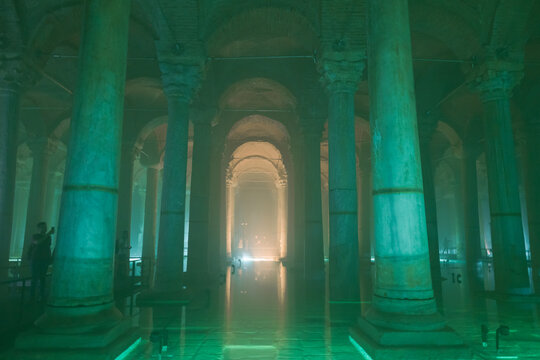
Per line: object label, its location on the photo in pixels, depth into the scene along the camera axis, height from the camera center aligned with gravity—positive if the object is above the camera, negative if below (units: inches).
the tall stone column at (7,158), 349.1 +87.4
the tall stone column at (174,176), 337.4 +69.5
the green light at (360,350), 167.6 -48.0
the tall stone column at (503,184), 352.5 +63.6
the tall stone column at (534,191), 505.4 +82.4
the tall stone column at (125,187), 580.7 +101.7
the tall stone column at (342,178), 321.7 +64.5
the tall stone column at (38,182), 582.9 +112.2
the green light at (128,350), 163.1 -46.7
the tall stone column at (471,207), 633.0 +72.6
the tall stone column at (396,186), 169.2 +30.1
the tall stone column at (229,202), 856.1 +114.8
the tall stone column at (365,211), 727.5 +83.0
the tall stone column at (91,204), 154.9 +20.5
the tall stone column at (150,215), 680.4 +67.3
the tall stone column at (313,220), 490.9 +40.0
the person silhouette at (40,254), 283.6 -2.6
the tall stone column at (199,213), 440.8 +44.3
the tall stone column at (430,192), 481.7 +78.8
